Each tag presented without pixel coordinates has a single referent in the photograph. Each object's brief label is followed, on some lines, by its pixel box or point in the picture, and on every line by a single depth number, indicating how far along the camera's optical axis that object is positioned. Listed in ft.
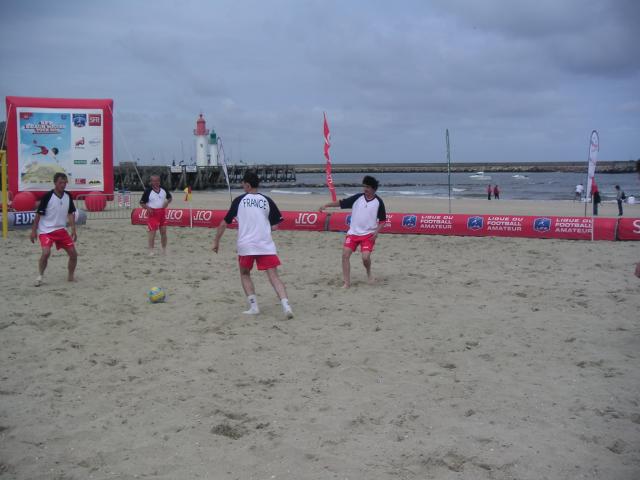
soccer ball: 22.18
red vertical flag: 47.73
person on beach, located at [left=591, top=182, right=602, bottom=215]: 68.55
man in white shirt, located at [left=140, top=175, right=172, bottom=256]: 34.73
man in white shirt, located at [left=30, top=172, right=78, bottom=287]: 25.53
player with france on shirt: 20.53
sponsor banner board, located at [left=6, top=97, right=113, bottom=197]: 55.01
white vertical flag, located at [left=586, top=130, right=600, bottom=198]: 42.42
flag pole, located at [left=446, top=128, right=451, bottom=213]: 52.84
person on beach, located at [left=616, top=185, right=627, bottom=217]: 68.54
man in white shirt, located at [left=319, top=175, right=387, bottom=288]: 26.16
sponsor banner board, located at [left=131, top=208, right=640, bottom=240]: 39.81
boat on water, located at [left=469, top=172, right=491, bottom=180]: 260.95
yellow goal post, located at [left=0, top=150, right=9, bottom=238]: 37.73
